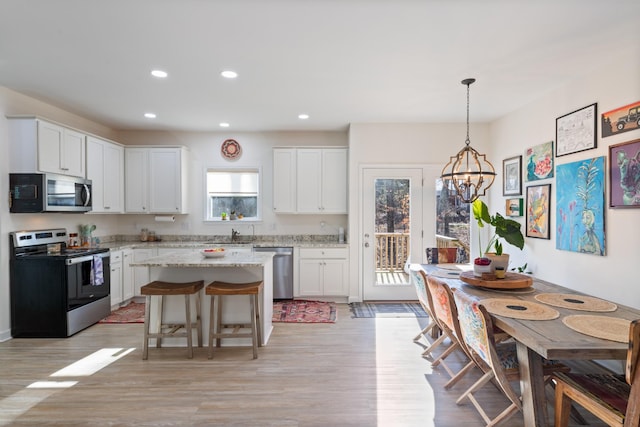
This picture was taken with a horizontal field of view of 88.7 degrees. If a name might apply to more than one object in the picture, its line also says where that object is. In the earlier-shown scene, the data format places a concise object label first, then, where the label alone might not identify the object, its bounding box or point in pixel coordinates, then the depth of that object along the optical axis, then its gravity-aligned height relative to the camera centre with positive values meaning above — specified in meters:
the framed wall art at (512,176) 4.34 +0.51
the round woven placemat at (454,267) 3.60 -0.61
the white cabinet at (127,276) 4.87 -0.95
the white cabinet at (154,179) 5.34 +0.57
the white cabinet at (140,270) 5.09 -0.88
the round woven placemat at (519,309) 2.03 -0.63
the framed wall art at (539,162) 3.78 +0.63
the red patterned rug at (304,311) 4.31 -1.39
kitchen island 3.49 -0.71
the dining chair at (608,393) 1.46 -0.96
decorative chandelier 3.00 +0.34
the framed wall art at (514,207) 4.32 +0.09
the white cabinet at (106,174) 4.61 +0.60
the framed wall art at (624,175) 2.69 +0.33
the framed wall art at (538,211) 3.76 +0.03
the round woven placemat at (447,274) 3.24 -0.62
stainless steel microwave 3.62 +0.25
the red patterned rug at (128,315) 4.28 -1.39
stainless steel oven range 3.64 -0.87
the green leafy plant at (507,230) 2.87 -0.15
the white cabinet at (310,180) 5.38 +0.56
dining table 1.63 -0.66
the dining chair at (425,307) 2.99 -0.89
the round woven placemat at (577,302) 2.20 -0.63
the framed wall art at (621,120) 2.71 +0.82
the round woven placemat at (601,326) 1.72 -0.64
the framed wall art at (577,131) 3.17 +0.85
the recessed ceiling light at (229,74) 3.23 +1.40
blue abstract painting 3.04 +0.07
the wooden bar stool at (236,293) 3.16 -0.90
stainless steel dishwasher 5.12 -0.88
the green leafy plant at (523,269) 4.06 -0.70
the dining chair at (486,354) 1.97 -0.94
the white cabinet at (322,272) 5.14 -0.92
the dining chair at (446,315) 2.47 -0.82
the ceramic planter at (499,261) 2.90 -0.42
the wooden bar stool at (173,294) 3.16 -0.83
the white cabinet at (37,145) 3.65 +0.79
